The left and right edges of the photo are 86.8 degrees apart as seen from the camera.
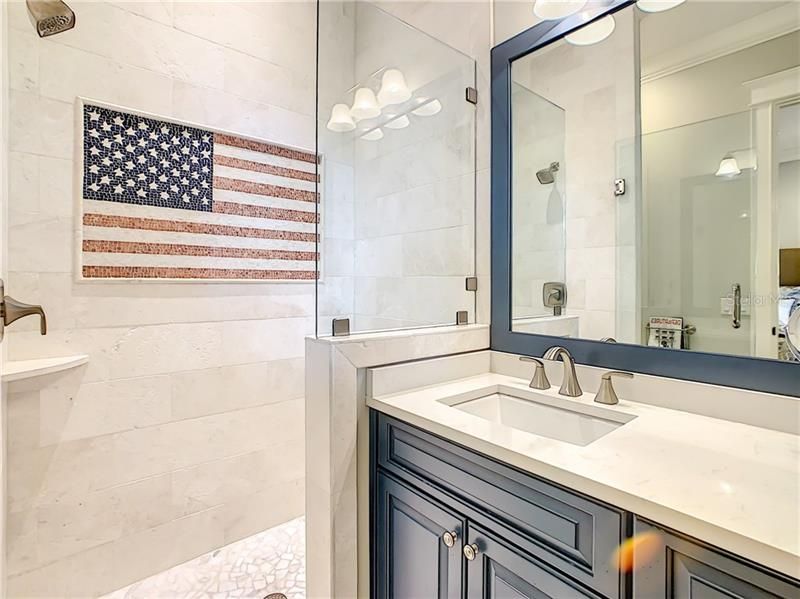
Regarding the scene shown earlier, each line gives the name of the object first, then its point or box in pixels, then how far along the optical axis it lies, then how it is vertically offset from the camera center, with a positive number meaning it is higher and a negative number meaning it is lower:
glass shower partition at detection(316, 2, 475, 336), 1.52 +0.51
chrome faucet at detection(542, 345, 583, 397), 1.30 -0.24
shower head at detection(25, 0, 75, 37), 1.35 +0.93
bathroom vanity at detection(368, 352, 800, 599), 0.66 -0.37
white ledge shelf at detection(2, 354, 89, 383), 1.38 -0.22
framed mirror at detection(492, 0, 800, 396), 1.09 +0.35
